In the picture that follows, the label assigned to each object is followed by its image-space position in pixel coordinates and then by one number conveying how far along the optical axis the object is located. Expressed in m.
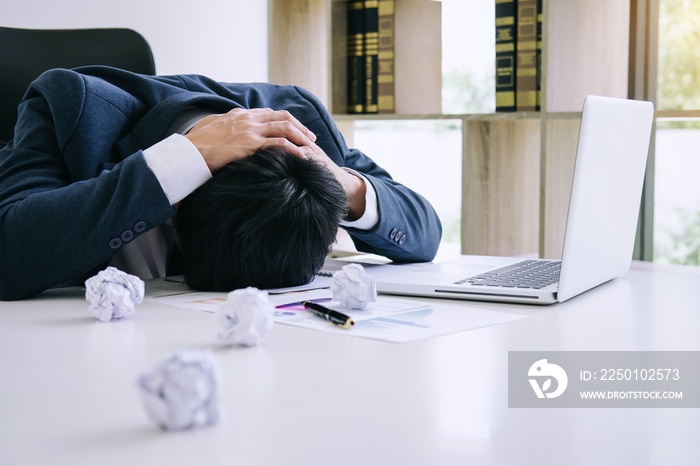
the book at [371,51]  2.54
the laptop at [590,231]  0.92
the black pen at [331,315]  0.83
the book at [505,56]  2.19
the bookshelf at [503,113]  2.10
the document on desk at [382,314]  0.82
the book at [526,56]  2.16
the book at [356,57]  2.59
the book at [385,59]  2.50
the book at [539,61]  2.15
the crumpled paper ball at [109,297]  0.87
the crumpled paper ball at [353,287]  0.93
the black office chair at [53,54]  1.67
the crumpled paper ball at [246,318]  0.73
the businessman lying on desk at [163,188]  1.03
